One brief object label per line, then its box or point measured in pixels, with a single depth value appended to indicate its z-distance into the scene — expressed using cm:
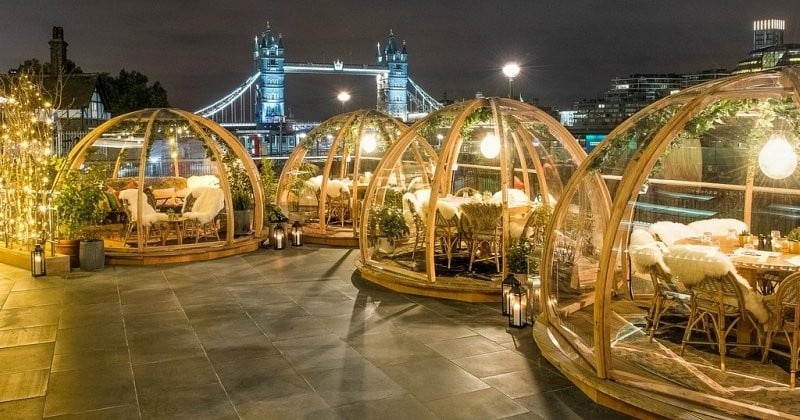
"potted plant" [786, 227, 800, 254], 573
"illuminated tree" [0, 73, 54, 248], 968
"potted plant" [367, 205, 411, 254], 929
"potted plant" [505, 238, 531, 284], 732
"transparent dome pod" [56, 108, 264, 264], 1001
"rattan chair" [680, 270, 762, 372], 507
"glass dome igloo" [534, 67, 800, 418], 469
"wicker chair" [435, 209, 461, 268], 883
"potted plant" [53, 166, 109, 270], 931
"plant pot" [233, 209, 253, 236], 1141
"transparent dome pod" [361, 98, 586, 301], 777
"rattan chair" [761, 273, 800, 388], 470
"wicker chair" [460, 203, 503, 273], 859
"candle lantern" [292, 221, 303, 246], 1137
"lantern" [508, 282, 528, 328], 646
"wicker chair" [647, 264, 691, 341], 554
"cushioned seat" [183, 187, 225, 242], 1033
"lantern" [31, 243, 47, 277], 884
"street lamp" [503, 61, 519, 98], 1015
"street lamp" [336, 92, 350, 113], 1950
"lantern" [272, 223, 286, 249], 1102
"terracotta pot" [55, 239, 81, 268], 945
